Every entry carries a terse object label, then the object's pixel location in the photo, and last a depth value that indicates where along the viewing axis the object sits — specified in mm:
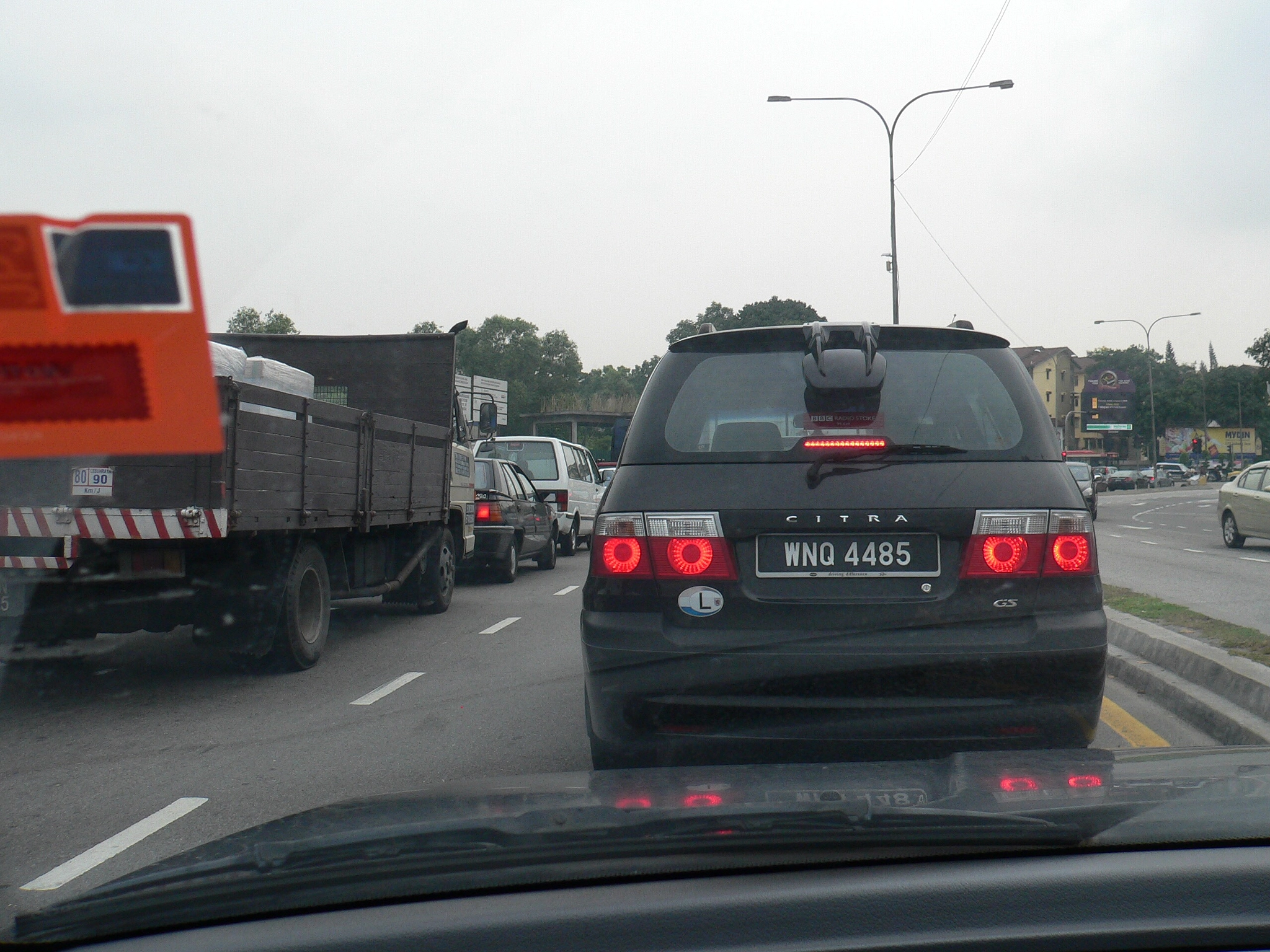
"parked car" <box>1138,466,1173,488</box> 76688
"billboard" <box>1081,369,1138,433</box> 87500
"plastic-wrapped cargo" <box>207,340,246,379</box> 4222
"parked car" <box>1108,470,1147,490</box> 74125
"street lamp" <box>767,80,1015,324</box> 26572
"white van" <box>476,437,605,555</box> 19234
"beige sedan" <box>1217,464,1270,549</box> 18953
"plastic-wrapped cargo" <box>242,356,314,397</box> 6469
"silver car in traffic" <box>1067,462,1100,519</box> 23344
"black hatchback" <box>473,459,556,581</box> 14164
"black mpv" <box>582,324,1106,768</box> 3631
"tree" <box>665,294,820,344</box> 76062
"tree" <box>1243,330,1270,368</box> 66562
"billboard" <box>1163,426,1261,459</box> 103812
